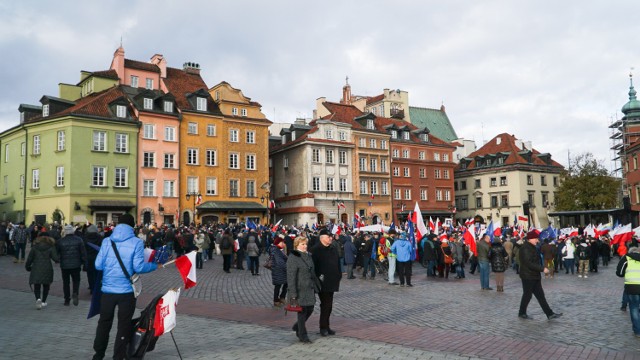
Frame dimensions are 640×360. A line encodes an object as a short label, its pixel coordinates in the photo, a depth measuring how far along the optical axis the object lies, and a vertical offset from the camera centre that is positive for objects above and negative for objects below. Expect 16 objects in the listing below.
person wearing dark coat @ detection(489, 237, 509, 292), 16.12 -1.42
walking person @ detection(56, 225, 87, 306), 12.21 -0.73
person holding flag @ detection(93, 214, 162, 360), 6.79 -0.79
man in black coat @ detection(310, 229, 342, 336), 9.12 -0.92
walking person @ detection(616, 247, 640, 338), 9.38 -1.28
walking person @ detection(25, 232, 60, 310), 11.91 -0.89
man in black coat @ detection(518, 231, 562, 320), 10.86 -1.29
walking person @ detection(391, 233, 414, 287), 17.84 -1.31
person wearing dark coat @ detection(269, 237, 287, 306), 12.60 -1.17
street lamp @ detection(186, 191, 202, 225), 48.37 +2.43
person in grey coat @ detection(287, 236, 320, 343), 8.59 -1.06
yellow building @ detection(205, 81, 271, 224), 51.48 +6.22
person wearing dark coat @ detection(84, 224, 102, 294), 13.81 -0.69
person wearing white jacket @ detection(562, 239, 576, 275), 22.62 -1.74
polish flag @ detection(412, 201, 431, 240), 21.55 -0.35
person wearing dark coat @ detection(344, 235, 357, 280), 19.80 -1.23
